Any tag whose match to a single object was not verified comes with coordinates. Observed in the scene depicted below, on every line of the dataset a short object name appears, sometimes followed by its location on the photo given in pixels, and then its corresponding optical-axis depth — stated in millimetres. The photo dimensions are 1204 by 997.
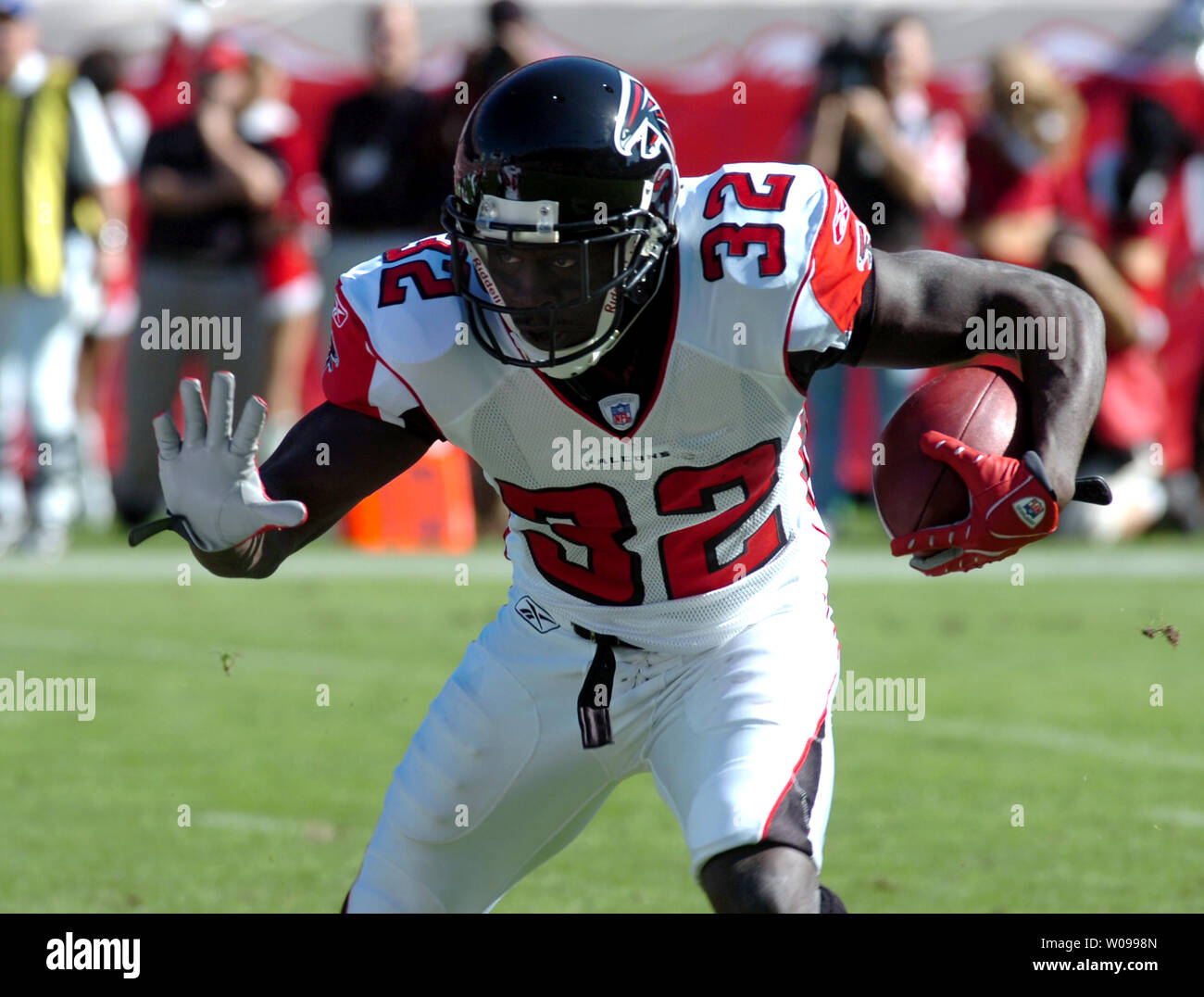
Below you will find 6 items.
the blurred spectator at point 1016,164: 18891
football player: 6020
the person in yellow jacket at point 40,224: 18578
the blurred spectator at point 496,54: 17172
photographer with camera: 18203
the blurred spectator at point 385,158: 18906
